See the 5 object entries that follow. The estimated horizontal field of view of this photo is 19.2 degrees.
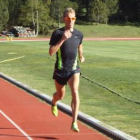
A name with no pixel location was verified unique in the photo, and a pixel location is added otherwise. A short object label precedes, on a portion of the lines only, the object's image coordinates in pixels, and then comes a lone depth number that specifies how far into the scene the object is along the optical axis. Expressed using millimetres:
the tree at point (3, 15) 79925
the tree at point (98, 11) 88188
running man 7262
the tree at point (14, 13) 85875
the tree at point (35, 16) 78812
